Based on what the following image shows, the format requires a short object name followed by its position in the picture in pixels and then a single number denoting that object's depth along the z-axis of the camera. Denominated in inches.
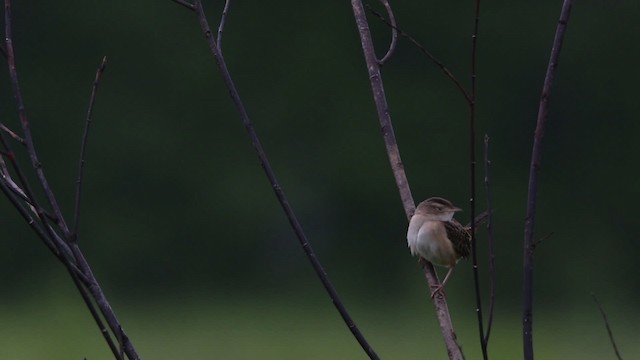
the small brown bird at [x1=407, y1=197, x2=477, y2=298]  385.7
